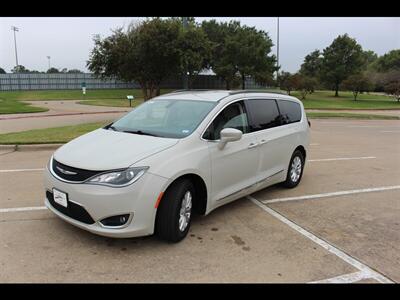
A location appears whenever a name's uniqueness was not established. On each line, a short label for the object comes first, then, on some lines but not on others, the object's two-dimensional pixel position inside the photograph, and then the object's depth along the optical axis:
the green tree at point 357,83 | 48.38
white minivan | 3.50
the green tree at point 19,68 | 86.53
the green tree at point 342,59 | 52.62
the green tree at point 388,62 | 77.75
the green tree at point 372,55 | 128.50
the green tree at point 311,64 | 68.16
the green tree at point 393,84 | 45.51
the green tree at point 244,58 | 46.78
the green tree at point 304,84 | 45.56
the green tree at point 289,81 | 45.56
